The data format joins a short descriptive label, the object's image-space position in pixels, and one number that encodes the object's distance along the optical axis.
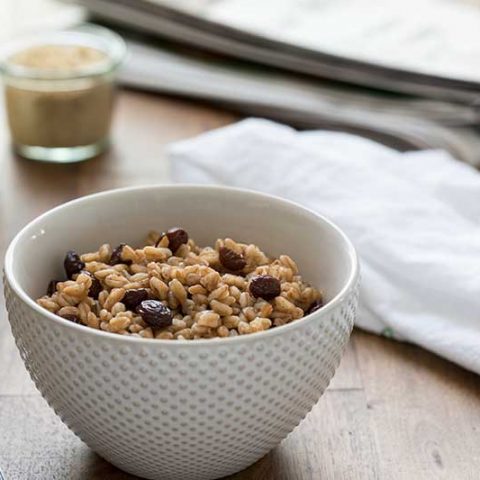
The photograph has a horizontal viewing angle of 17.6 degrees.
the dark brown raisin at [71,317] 0.60
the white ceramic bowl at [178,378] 0.56
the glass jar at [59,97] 0.89
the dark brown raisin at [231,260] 0.63
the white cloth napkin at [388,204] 0.71
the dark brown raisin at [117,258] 0.64
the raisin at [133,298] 0.60
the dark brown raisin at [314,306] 0.62
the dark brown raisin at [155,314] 0.59
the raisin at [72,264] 0.63
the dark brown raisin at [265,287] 0.60
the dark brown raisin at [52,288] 0.63
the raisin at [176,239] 0.64
